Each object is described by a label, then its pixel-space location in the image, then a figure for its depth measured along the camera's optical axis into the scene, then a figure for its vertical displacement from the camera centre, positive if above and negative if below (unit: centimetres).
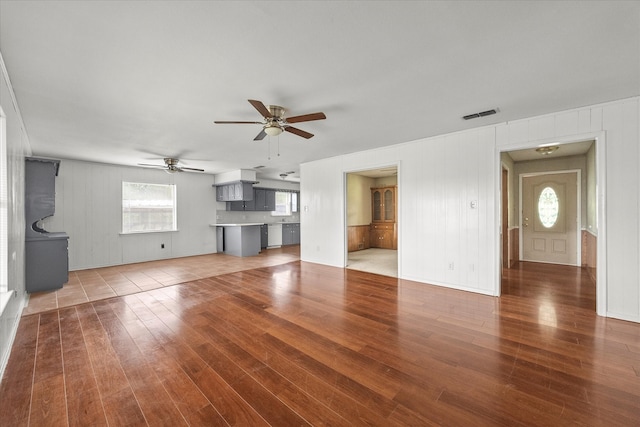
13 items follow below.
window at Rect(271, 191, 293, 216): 1010 +37
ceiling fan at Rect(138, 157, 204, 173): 594 +112
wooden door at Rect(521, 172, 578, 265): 588 -14
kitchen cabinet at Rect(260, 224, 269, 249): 921 -78
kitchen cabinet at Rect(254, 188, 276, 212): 918 +51
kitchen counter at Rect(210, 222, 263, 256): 767 -75
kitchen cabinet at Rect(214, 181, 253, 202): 786 +68
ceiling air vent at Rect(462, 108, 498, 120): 332 +127
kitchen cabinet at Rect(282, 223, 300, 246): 999 -78
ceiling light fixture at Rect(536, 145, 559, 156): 504 +121
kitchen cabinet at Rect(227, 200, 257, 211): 886 +29
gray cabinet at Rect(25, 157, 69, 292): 431 -40
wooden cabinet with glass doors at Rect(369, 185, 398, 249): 865 -17
